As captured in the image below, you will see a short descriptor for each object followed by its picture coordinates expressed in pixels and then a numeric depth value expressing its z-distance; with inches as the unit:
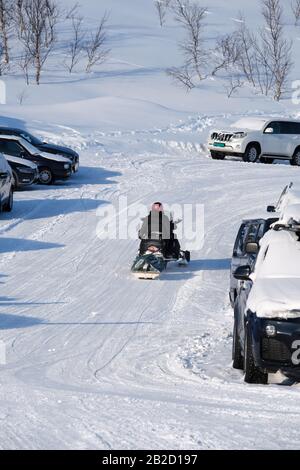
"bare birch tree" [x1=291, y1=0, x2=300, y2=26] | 2967.5
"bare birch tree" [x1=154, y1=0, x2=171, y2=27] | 2804.4
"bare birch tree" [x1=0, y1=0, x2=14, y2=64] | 2299.5
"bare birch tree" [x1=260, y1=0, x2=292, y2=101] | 2232.5
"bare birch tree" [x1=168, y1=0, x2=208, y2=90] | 2186.3
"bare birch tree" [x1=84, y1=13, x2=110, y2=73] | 2294.5
